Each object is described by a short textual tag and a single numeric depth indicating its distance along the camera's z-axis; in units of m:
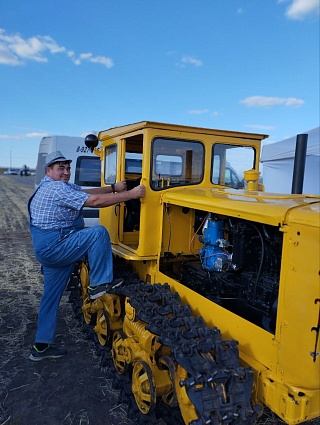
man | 3.83
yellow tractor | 2.34
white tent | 11.60
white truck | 10.21
